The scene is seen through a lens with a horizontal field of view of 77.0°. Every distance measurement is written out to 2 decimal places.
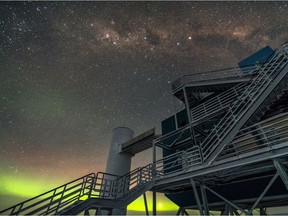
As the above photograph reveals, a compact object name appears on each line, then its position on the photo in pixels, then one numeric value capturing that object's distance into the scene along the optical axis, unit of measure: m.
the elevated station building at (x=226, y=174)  6.96
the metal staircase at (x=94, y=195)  6.89
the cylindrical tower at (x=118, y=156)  18.00
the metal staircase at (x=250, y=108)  7.84
